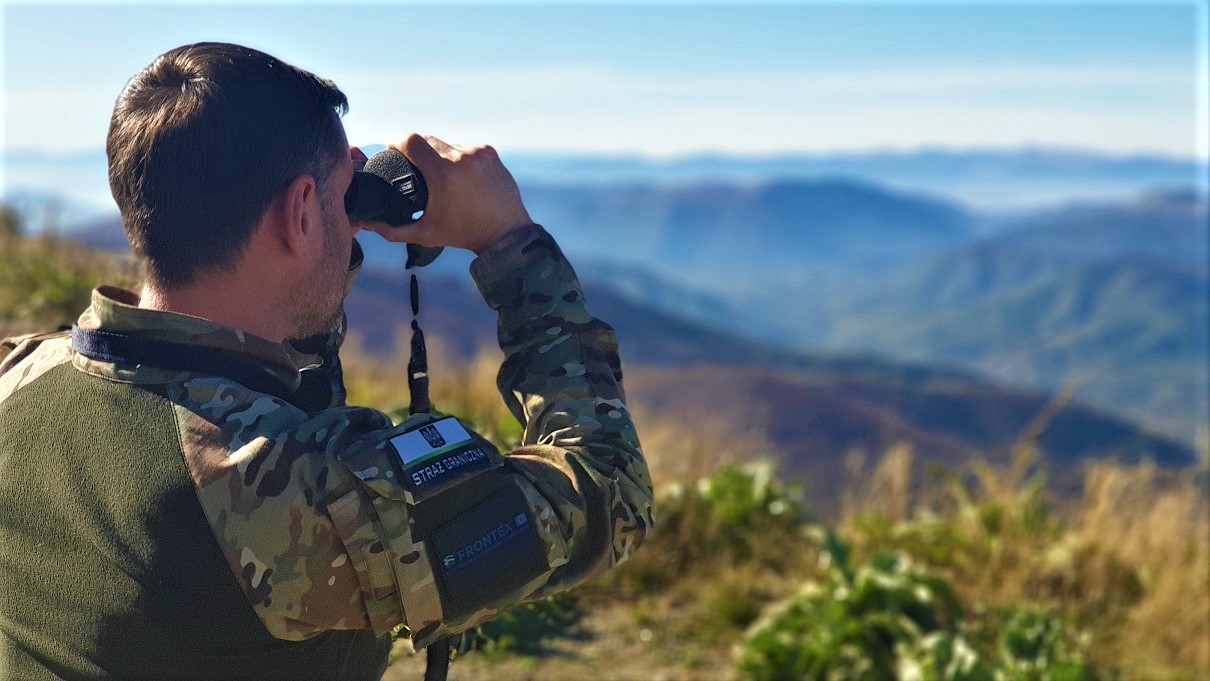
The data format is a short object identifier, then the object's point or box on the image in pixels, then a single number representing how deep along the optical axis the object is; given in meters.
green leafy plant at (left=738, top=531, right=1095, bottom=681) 3.93
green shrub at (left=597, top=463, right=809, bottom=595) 5.16
